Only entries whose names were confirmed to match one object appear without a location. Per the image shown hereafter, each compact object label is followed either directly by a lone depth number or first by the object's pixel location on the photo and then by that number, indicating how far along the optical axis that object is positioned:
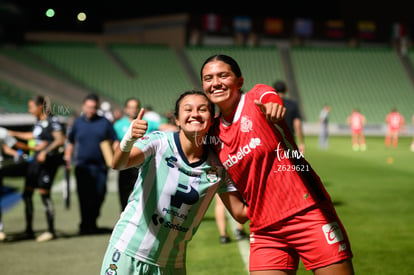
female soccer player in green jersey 3.51
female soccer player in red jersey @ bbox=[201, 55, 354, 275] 3.51
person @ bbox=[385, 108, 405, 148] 30.14
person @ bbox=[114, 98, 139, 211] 8.31
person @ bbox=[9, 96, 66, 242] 8.95
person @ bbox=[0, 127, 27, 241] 9.31
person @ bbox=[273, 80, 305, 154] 9.61
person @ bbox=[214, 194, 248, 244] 8.16
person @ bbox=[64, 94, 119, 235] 9.30
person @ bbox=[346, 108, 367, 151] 28.38
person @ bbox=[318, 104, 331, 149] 28.06
